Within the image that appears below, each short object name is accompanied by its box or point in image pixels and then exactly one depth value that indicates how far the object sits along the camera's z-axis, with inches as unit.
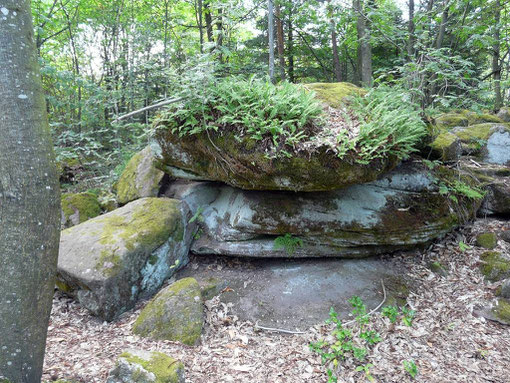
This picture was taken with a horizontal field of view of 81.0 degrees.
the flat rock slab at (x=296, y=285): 183.8
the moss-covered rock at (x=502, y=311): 176.8
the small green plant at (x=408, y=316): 173.6
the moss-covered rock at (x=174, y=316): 163.8
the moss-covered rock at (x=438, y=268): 213.8
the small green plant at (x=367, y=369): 140.2
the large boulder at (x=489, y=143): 306.8
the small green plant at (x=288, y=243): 206.1
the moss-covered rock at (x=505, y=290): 187.9
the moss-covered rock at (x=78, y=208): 272.1
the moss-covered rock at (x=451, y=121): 368.8
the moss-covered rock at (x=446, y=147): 243.8
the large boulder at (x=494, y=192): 260.2
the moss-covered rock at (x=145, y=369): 119.2
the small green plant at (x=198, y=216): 232.0
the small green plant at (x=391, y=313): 173.0
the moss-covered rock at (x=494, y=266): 203.3
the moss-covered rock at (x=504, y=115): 394.3
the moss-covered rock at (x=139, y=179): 264.8
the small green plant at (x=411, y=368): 141.6
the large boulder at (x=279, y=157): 171.3
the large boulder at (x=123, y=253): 179.9
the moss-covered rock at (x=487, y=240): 231.4
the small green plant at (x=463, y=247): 230.8
